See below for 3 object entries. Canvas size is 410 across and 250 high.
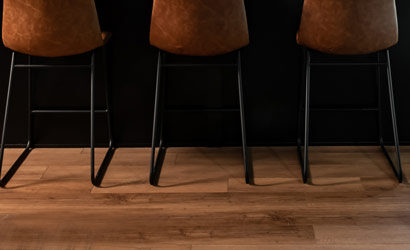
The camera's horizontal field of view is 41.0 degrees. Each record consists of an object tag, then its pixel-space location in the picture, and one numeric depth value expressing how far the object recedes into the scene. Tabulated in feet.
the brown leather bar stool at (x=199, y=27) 7.58
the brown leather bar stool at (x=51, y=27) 7.54
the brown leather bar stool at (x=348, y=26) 7.54
